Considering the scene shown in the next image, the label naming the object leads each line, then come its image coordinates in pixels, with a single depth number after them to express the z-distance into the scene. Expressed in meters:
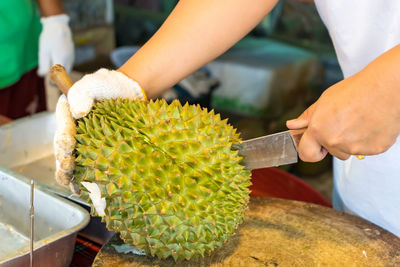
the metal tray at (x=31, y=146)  1.57
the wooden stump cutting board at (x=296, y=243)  1.01
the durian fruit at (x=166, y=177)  0.91
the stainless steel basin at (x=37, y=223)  0.91
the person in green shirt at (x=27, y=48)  2.07
